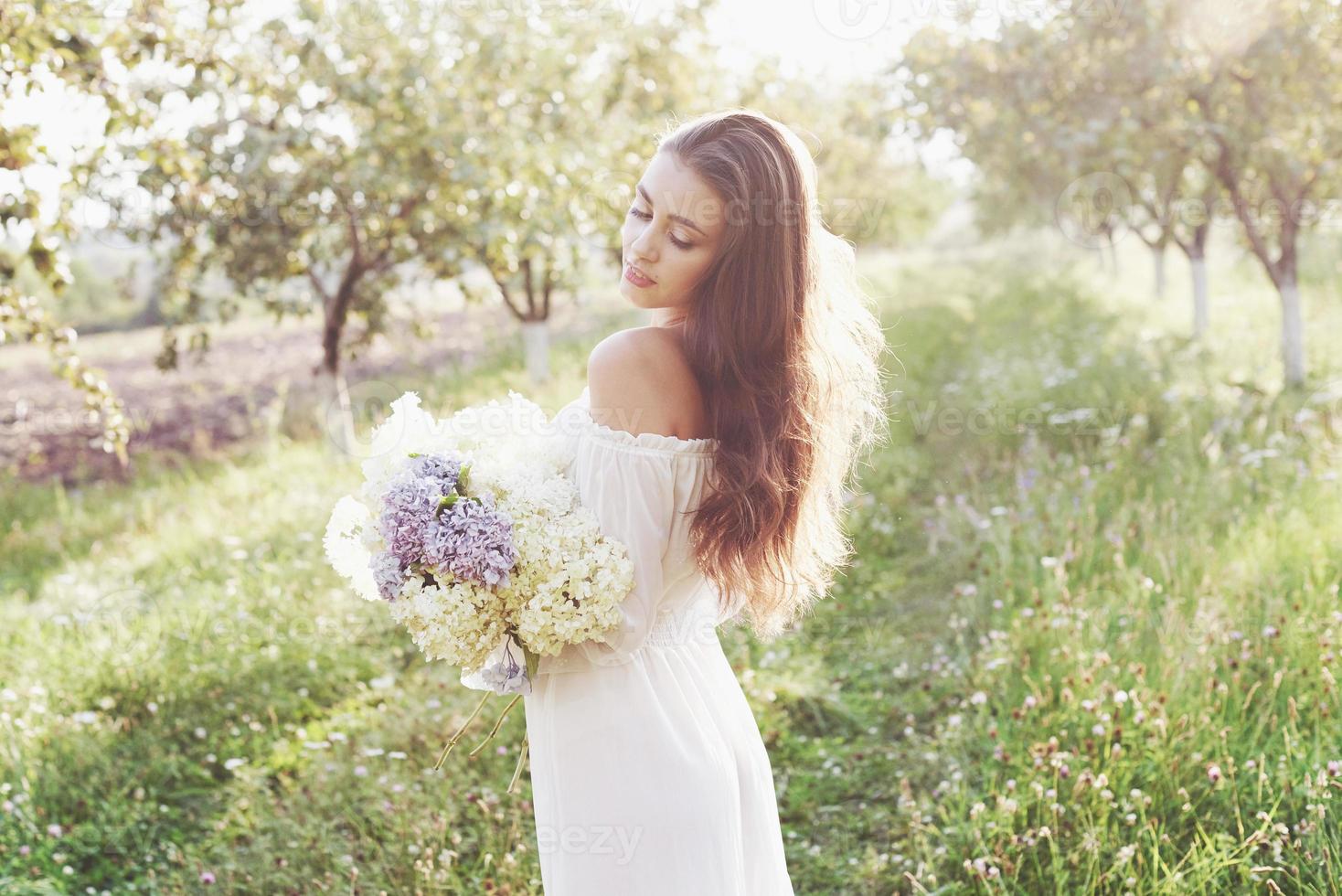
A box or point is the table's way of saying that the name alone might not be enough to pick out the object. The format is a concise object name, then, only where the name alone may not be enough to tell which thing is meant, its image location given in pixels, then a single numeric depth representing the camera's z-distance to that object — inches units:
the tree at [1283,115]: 347.9
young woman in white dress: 85.3
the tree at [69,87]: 144.9
